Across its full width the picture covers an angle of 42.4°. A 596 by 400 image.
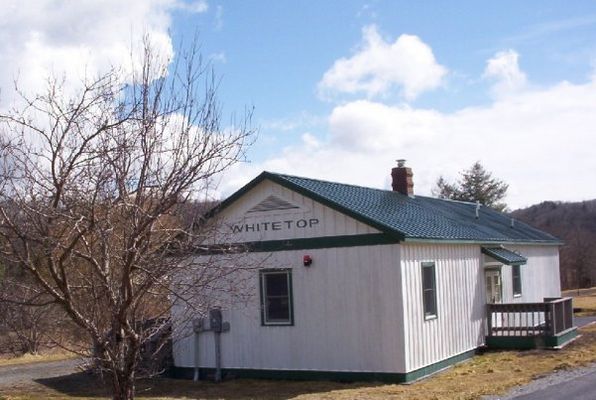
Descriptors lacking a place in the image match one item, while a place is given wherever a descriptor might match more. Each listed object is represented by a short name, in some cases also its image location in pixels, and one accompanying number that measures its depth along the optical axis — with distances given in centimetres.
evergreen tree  6201
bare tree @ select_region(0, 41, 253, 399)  755
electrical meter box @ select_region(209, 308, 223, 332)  1770
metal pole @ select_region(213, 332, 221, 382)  1773
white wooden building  1582
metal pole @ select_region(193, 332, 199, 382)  1814
